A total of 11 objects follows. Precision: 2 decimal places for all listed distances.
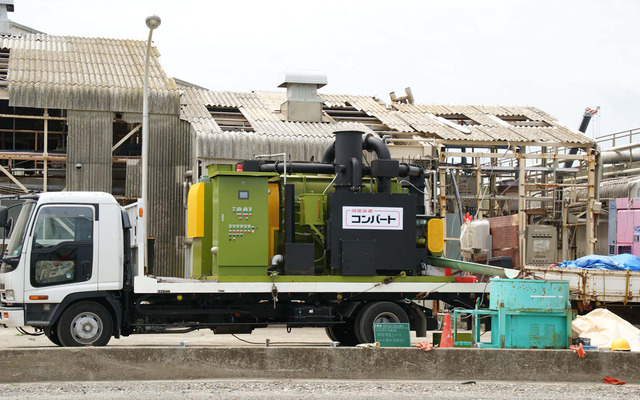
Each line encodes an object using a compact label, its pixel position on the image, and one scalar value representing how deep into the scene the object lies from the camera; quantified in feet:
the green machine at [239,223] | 51.70
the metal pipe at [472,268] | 52.90
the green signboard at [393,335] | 47.11
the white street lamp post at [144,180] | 50.15
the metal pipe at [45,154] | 86.84
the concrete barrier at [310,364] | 38.83
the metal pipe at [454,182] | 82.23
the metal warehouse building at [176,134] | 87.86
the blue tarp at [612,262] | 64.34
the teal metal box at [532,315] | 46.55
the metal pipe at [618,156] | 116.57
